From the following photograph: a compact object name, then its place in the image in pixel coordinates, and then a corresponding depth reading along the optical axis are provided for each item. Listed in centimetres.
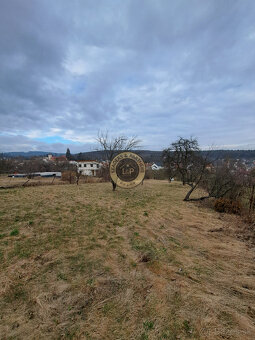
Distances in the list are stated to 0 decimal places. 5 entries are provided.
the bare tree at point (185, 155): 1554
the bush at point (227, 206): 717
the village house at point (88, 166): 4204
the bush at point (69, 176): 1800
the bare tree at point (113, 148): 1152
